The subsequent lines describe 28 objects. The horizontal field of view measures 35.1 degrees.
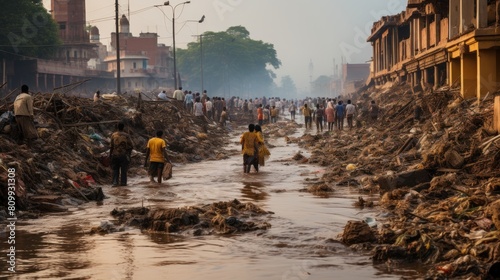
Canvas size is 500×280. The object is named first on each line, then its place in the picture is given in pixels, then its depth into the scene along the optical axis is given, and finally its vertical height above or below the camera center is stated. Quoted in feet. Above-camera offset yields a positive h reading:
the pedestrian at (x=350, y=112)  121.29 +1.17
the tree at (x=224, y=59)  449.48 +36.75
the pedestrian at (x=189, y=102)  133.06 +3.32
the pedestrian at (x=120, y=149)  57.67 -1.97
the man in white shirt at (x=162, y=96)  118.01 +3.89
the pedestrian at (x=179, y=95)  128.06 +4.35
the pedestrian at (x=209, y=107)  140.77 +2.60
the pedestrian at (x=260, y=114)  142.41 +1.27
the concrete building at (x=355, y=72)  404.16 +24.77
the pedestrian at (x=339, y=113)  125.29 +1.14
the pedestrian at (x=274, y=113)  167.34 +1.66
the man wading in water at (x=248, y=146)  68.59 -2.18
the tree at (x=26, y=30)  185.88 +23.81
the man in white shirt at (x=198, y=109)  122.01 +1.95
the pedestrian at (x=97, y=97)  87.55 +2.98
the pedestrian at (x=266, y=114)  162.40 +1.35
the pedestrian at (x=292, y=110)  188.97 +2.45
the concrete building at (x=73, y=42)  243.81 +28.11
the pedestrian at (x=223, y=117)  141.69 +0.79
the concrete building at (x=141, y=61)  325.01 +26.83
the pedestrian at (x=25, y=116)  59.00 +0.55
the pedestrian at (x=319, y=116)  131.85 +0.74
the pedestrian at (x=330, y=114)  127.54 +1.02
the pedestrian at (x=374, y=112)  114.52 +1.15
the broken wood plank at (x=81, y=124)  70.52 -0.10
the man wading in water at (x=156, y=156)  58.85 -2.55
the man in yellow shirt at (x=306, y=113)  143.74 +1.37
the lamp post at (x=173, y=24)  177.10 +22.27
